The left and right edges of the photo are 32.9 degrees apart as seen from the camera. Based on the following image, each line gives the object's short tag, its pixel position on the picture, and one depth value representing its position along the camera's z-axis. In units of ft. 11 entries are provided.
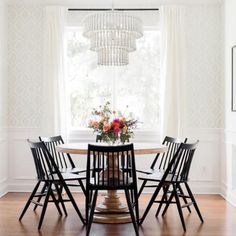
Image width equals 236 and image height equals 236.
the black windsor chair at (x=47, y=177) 13.80
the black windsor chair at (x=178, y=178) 13.66
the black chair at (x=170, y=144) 16.17
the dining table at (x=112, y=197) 13.94
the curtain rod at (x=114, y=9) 20.27
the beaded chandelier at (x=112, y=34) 14.39
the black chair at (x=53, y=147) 16.00
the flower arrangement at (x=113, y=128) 14.28
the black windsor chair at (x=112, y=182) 12.50
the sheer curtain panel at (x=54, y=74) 19.85
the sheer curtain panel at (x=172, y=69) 19.67
